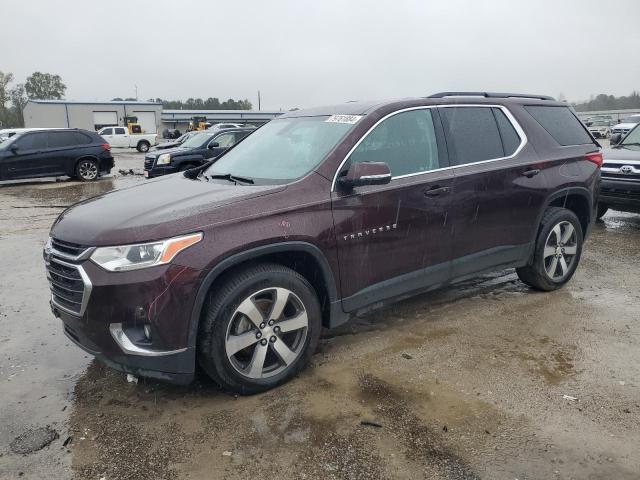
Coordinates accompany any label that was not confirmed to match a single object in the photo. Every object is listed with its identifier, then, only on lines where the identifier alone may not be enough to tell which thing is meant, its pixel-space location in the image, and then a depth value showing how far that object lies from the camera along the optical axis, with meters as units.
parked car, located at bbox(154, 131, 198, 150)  17.13
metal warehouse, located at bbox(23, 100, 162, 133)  56.59
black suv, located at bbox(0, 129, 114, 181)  14.41
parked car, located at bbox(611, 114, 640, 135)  23.90
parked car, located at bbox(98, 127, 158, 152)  34.88
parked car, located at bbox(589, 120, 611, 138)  41.59
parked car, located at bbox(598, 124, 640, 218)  7.40
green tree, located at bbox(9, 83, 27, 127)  77.69
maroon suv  2.86
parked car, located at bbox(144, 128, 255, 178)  12.80
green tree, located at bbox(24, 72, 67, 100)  97.81
